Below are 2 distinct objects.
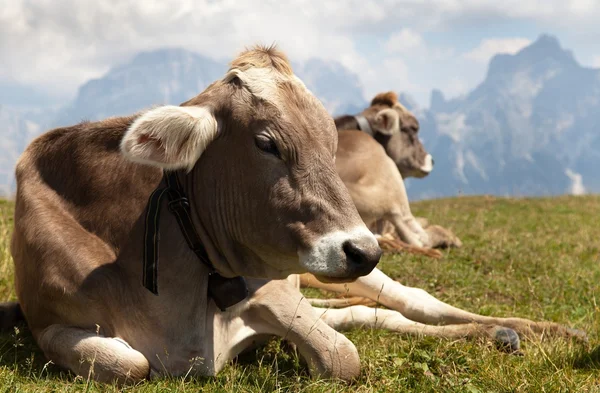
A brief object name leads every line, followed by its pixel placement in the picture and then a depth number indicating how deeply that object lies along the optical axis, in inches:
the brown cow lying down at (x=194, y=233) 146.7
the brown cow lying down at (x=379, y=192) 394.3
